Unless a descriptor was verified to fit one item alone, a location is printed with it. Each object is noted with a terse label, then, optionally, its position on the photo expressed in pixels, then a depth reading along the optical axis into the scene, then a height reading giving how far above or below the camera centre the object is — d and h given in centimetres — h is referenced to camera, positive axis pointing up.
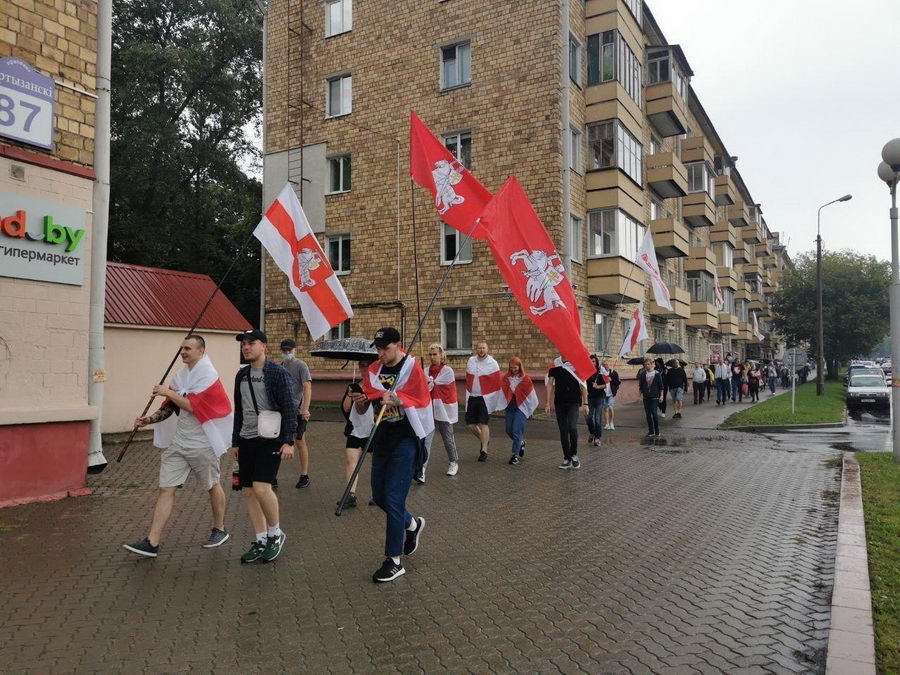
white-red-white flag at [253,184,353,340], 953 +139
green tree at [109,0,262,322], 2739 +1019
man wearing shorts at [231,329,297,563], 572 -62
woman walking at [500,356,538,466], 1140 -55
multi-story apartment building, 2220 +809
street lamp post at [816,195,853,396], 3086 +69
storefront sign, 790 +151
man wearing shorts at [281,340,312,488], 907 -32
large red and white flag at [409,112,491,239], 922 +249
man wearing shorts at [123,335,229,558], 580 -76
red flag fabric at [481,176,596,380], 814 +116
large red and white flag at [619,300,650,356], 1953 +94
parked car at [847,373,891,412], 2531 -104
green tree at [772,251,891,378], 5503 +491
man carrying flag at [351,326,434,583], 532 -52
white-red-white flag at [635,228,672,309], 1875 +272
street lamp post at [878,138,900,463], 1102 +173
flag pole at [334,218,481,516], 549 -84
